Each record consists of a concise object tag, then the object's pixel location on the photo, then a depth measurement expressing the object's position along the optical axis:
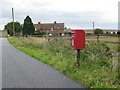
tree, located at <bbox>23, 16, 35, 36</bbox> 72.38
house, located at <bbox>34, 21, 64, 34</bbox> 98.32
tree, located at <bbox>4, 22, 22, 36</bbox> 100.22
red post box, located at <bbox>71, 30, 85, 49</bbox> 7.79
